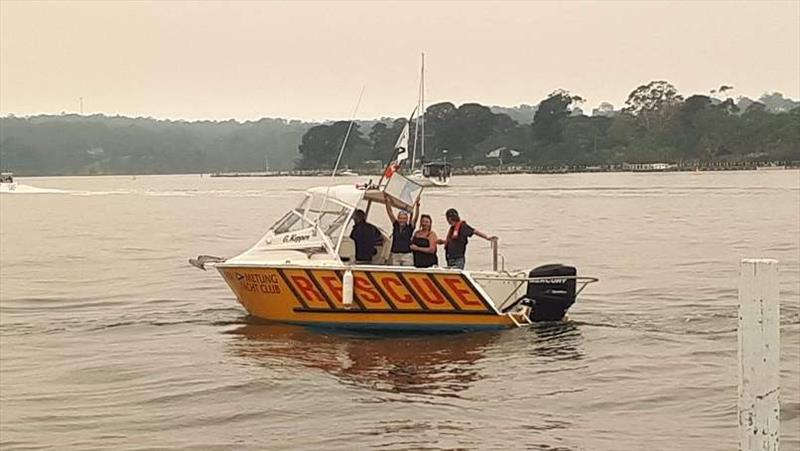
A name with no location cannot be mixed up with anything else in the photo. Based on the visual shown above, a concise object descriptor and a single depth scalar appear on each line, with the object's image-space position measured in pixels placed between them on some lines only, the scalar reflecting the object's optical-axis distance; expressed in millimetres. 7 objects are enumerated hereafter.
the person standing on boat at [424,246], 18359
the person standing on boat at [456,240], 19156
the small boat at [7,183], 133375
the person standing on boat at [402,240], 18859
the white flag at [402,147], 20000
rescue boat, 17984
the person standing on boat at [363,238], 19109
